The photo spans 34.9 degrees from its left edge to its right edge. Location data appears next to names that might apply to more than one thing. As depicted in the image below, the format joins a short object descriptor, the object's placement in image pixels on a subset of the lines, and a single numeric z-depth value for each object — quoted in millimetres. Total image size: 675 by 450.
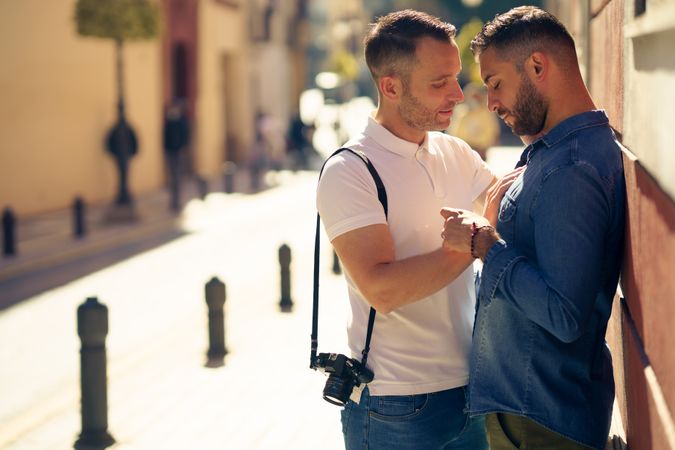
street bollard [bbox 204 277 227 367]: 8250
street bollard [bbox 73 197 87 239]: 15711
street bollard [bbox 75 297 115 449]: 6223
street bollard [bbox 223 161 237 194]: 22453
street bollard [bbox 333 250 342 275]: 12328
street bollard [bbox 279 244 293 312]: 10352
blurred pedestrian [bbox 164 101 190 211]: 22797
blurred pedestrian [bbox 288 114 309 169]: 30453
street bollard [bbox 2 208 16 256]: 13812
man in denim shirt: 2678
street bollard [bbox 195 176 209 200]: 21359
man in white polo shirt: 3152
